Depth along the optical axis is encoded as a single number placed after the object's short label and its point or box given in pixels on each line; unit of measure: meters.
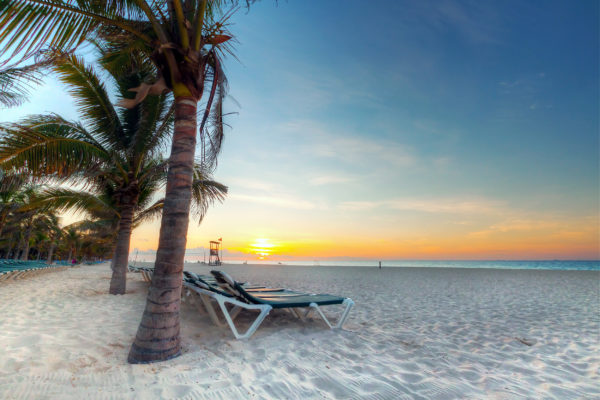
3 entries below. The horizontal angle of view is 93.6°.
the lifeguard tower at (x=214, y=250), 47.18
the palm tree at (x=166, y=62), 2.98
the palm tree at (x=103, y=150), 5.23
